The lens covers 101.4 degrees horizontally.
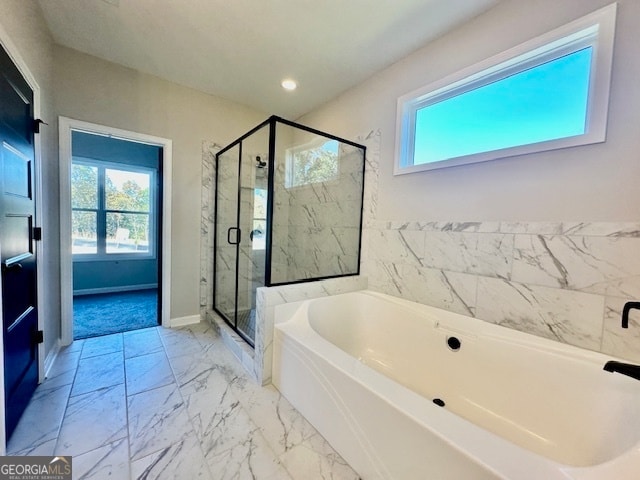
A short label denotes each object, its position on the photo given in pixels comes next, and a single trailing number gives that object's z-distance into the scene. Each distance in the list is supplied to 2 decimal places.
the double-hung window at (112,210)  4.02
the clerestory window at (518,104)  1.36
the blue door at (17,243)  1.28
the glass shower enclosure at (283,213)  2.36
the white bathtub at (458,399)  0.87
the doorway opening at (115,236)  3.27
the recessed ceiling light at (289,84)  2.61
